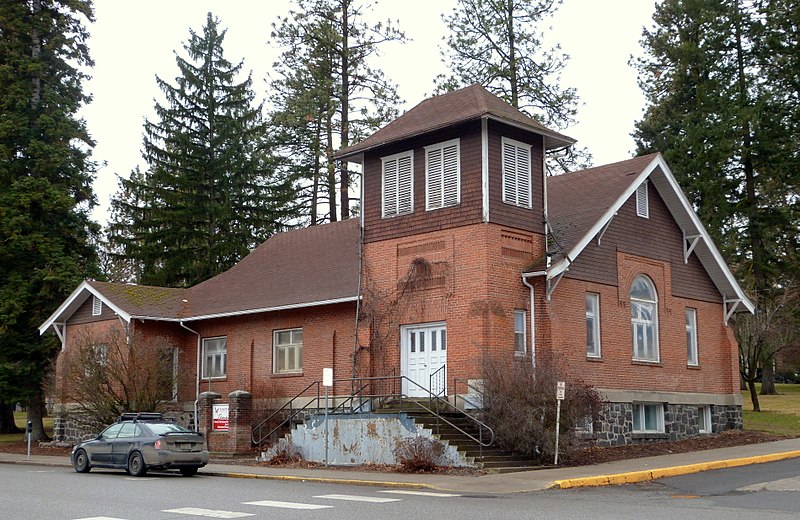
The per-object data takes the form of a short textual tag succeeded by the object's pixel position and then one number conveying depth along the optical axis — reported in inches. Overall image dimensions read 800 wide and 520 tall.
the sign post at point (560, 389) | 789.2
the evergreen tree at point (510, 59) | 1658.5
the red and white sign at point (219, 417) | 1084.5
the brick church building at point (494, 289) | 943.0
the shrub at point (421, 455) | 804.0
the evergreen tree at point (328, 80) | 1774.1
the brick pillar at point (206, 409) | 1103.0
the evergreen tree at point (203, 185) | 1916.8
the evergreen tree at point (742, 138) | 1694.1
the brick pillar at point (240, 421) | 1066.7
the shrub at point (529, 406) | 816.9
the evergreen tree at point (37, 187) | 1486.2
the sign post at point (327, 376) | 856.3
